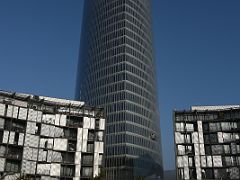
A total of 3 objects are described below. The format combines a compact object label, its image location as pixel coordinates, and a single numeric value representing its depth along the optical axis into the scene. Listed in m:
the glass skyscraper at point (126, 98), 127.44
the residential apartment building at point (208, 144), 77.44
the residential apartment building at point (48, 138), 68.49
